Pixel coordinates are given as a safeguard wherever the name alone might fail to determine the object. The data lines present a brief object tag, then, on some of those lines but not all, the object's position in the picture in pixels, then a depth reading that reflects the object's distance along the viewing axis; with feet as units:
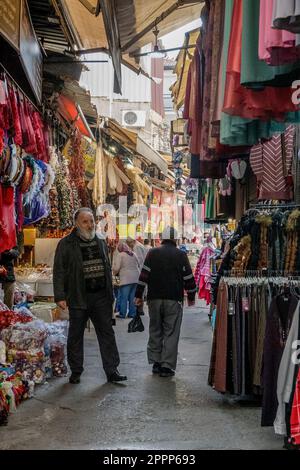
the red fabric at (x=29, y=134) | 21.79
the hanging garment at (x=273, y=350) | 14.47
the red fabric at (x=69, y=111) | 31.48
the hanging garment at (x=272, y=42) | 10.18
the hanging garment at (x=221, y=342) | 18.12
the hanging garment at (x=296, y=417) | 13.05
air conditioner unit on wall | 85.66
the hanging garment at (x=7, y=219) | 18.81
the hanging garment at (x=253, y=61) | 11.63
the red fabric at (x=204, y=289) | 44.07
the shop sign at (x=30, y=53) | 18.95
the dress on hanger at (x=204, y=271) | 44.29
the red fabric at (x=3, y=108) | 17.97
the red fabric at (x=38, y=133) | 23.29
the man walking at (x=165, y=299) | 23.49
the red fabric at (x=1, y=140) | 17.22
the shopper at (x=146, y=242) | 58.59
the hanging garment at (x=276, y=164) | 21.22
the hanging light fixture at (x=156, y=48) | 25.57
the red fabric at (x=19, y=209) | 21.59
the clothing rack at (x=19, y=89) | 19.22
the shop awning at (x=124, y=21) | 21.83
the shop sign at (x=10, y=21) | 16.34
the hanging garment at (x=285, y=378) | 13.41
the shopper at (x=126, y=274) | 42.93
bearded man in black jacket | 21.83
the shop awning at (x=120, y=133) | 44.24
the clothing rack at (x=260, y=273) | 18.08
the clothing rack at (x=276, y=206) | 19.54
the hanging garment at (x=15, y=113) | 19.98
